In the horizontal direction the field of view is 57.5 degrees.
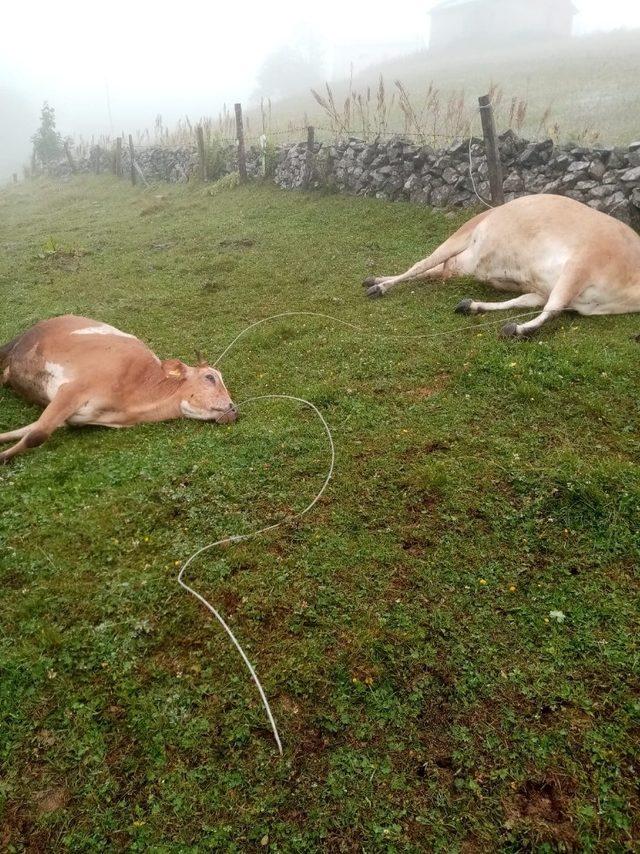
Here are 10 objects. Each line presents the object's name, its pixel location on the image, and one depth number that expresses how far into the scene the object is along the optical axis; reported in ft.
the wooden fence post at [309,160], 50.52
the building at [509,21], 195.72
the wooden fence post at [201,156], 65.62
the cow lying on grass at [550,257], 20.49
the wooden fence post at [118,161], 89.45
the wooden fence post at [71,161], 111.55
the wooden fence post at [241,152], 57.82
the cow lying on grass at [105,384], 16.85
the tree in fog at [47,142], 128.57
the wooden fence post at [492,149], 32.65
